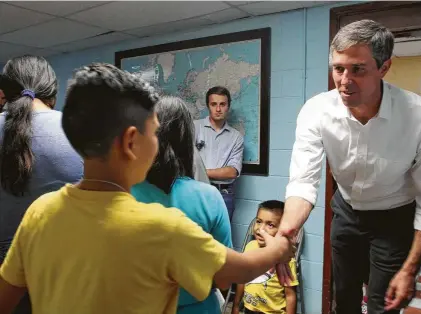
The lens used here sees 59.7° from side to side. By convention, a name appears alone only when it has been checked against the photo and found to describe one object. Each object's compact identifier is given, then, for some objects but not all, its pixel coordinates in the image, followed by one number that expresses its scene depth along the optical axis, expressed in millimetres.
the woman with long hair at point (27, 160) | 1325
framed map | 3225
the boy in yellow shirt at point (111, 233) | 695
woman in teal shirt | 1145
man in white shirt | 1374
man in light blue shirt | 3188
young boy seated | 2547
